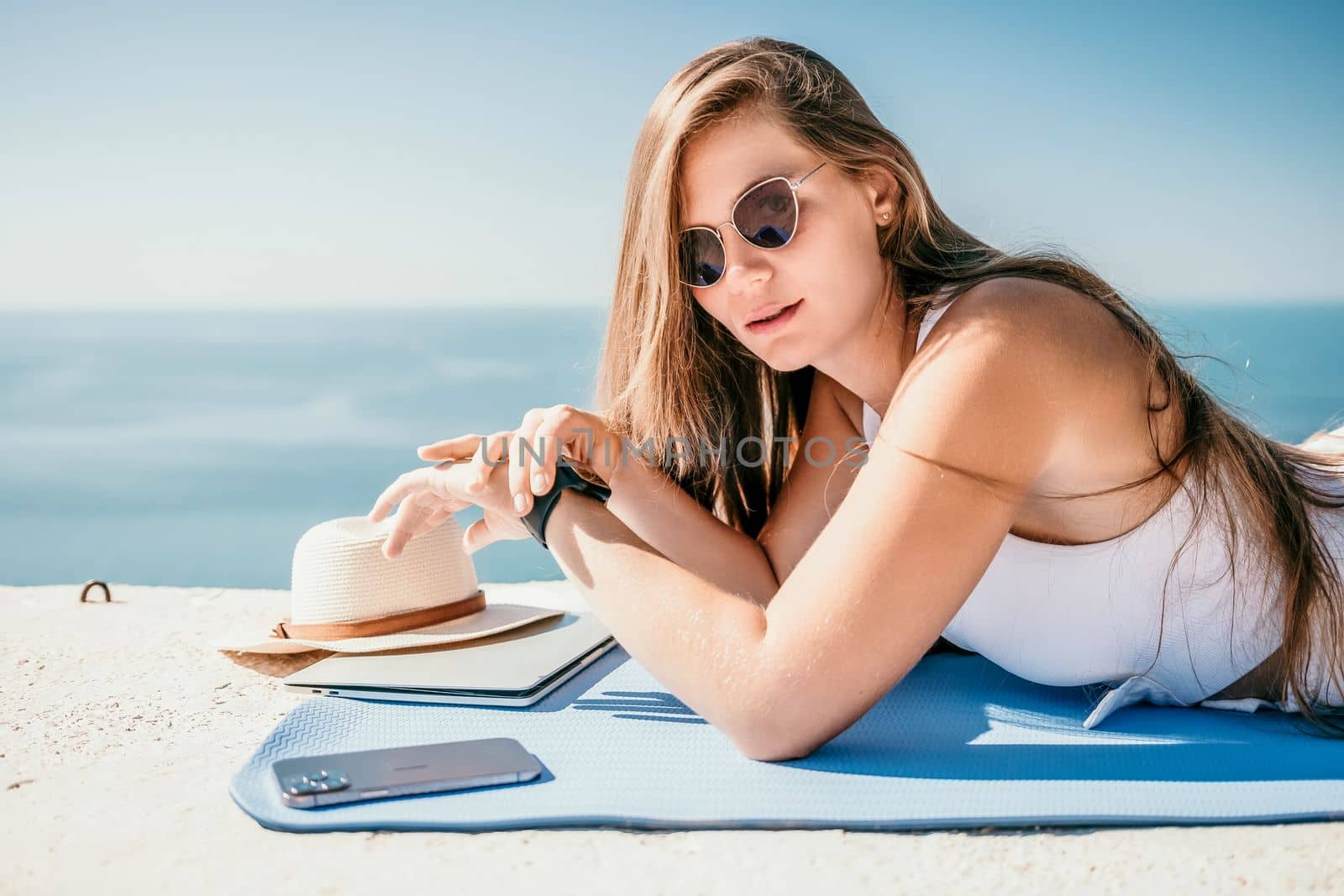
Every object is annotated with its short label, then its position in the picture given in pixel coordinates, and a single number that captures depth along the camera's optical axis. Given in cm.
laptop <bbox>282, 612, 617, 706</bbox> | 265
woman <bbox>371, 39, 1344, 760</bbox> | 191
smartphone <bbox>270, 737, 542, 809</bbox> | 207
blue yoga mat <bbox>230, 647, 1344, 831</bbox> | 193
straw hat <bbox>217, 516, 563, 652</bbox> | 307
